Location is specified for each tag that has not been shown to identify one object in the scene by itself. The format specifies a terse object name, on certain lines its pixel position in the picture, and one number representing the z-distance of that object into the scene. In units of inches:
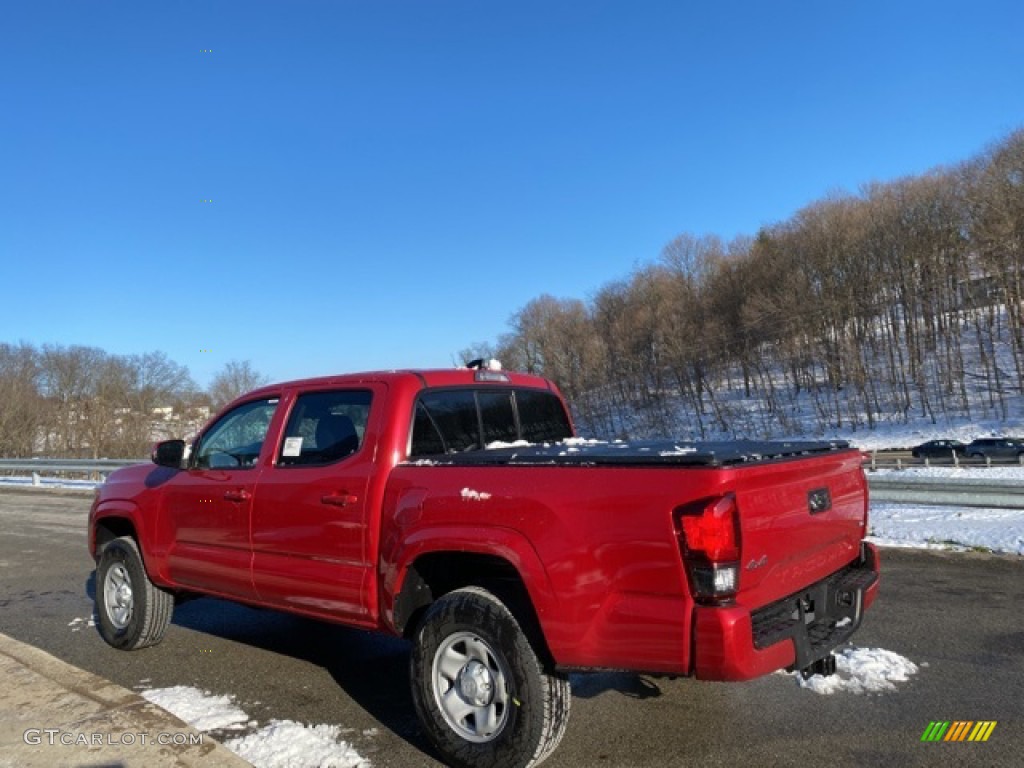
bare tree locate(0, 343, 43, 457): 2261.3
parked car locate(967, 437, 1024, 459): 1413.6
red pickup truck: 116.4
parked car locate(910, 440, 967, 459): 1515.7
